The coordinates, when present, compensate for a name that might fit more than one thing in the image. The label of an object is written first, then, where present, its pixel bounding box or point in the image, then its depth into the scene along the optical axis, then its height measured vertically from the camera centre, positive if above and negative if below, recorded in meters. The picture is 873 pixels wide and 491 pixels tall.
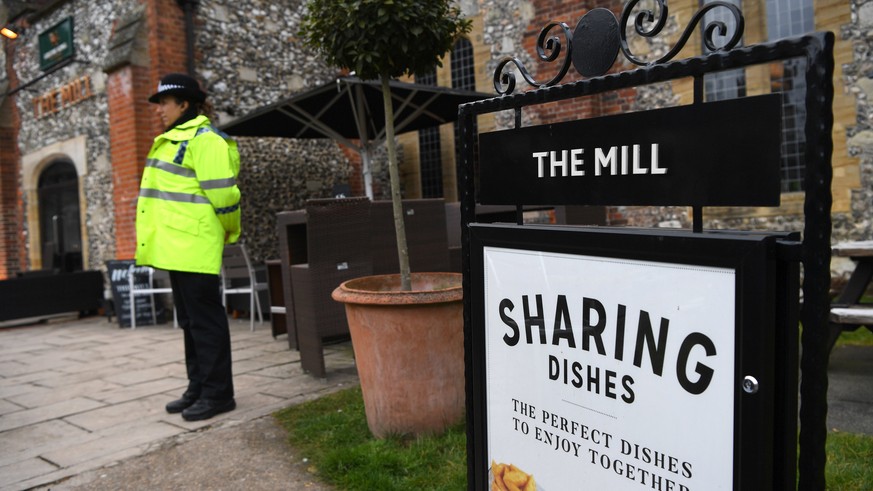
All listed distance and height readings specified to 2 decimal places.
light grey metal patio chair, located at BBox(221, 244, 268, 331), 7.09 -0.53
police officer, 3.68 +0.04
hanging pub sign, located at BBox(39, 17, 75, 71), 9.89 +2.99
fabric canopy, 7.06 +1.32
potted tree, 3.07 -0.47
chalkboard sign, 8.04 -0.83
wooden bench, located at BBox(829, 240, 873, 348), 3.41 -0.60
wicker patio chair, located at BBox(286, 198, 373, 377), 4.37 -0.33
